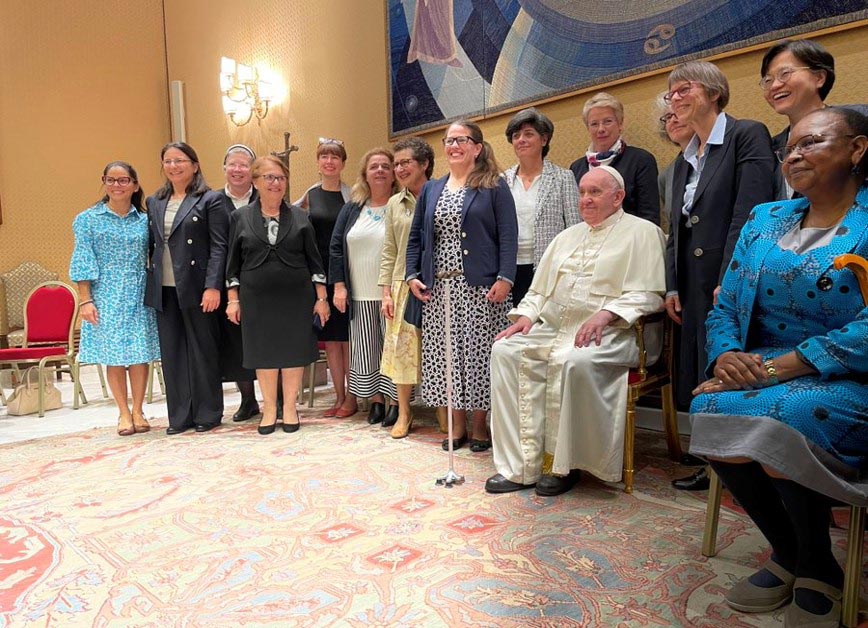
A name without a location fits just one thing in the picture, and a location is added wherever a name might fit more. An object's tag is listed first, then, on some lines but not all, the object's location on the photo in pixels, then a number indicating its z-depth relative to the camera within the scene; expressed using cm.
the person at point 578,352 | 282
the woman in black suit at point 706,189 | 266
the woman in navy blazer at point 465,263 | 348
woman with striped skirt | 421
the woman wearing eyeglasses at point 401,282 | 393
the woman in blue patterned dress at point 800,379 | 170
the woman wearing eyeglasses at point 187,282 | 414
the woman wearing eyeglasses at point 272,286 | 404
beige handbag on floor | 531
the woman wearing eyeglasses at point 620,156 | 342
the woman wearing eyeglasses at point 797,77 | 241
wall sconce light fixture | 729
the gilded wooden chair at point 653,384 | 285
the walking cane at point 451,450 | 303
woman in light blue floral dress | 412
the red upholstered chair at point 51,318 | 566
